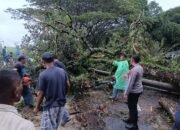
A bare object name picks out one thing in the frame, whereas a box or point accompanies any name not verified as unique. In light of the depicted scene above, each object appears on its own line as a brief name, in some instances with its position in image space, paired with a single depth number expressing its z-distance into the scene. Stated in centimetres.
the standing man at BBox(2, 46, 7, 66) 813
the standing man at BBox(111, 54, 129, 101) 403
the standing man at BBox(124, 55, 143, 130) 295
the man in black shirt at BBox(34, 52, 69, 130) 230
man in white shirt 92
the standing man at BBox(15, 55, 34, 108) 364
